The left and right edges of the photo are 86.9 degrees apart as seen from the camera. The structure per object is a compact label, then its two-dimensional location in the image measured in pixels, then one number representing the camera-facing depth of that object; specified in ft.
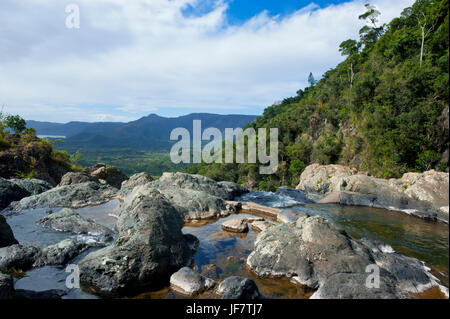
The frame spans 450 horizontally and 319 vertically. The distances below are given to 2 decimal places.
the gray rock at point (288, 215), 30.14
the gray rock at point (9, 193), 36.42
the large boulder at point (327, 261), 14.12
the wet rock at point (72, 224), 26.14
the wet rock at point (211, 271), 18.17
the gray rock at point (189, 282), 15.65
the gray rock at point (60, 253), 19.27
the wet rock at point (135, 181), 47.67
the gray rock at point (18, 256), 18.08
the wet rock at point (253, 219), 30.88
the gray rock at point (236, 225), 27.58
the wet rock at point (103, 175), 49.75
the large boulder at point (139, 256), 16.08
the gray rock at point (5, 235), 20.61
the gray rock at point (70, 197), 36.50
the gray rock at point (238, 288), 14.65
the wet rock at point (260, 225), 28.01
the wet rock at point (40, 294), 14.28
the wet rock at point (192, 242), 22.95
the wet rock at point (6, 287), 12.35
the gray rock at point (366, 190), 39.22
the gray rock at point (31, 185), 42.14
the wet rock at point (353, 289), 12.36
